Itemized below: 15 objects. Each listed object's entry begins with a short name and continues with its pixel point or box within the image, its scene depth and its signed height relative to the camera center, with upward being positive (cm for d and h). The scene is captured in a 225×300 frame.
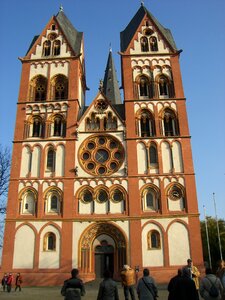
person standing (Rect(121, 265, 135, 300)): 1345 -82
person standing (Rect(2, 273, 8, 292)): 2527 -145
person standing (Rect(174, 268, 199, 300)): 798 -74
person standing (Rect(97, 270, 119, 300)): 841 -76
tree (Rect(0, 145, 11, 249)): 3325 +856
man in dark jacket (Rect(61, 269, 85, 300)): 831 -67
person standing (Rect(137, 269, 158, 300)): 975 -88
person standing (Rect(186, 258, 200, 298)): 1356 -60
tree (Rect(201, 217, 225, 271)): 5584 +267
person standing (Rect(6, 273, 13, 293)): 2418 -145
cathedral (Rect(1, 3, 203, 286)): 2838 +775
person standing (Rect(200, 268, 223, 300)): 868 -73
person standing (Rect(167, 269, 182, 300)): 822 -68
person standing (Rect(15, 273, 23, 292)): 2525 -143
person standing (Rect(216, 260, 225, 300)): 980 -44
